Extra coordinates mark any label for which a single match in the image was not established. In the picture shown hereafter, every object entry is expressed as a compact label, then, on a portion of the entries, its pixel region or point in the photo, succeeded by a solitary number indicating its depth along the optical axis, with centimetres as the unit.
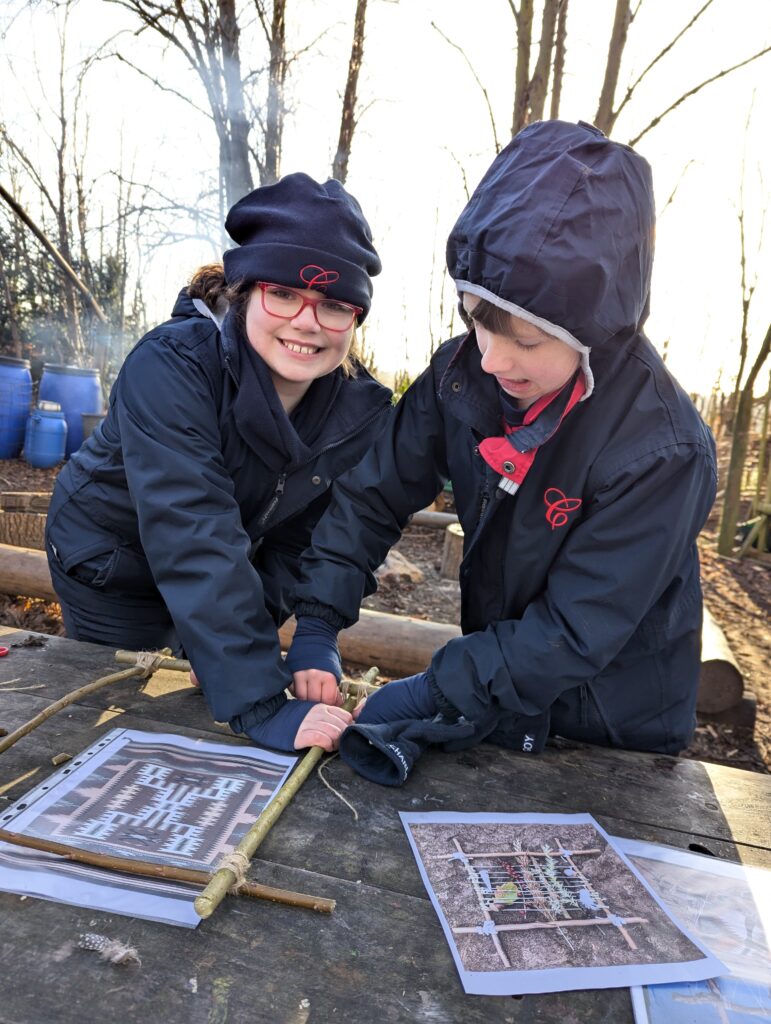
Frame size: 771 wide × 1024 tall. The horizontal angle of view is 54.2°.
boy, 120
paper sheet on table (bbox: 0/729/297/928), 100
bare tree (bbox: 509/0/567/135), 419
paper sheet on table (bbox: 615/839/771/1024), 91
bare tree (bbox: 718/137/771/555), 711
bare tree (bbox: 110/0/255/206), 665
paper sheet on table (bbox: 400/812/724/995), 94
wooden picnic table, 85
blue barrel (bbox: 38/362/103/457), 805
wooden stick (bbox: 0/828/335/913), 101
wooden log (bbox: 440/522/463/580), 504
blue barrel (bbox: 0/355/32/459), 776
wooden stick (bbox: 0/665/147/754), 131
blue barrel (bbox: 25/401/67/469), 743
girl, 150
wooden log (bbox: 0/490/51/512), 487
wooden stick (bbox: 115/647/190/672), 172
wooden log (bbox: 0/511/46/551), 434
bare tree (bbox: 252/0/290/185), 681
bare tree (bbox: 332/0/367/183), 688
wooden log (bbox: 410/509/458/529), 625
